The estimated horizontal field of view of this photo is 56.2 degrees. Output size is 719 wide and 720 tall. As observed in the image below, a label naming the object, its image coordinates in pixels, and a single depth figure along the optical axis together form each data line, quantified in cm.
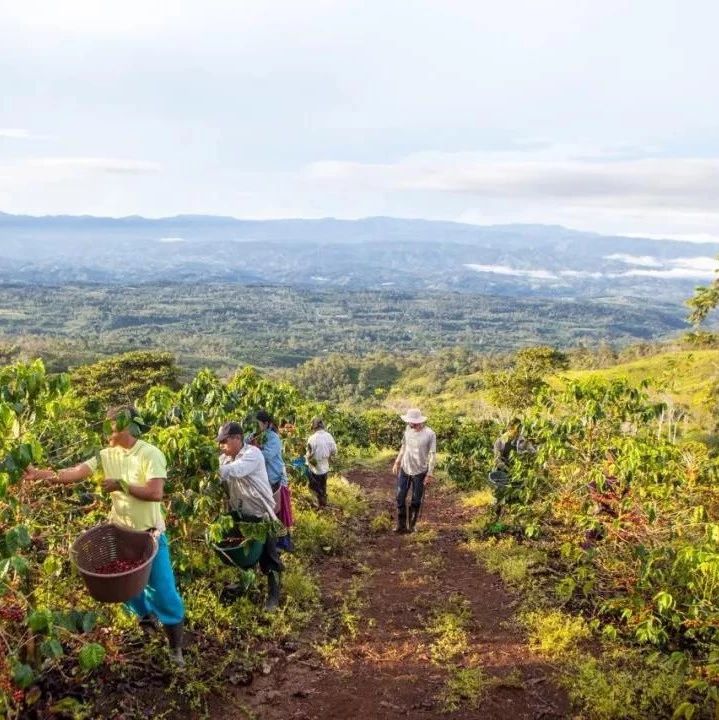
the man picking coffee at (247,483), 488
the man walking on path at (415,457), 790
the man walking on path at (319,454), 925
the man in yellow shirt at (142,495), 402
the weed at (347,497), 1015
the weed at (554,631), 506
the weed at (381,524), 893
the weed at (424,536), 831
